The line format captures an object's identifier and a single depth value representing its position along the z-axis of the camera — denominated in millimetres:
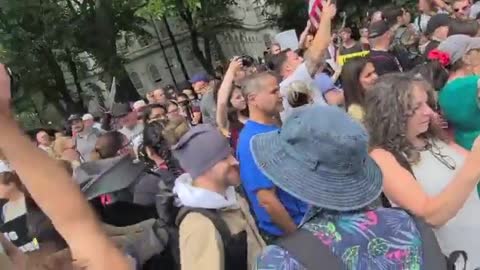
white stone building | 42594
